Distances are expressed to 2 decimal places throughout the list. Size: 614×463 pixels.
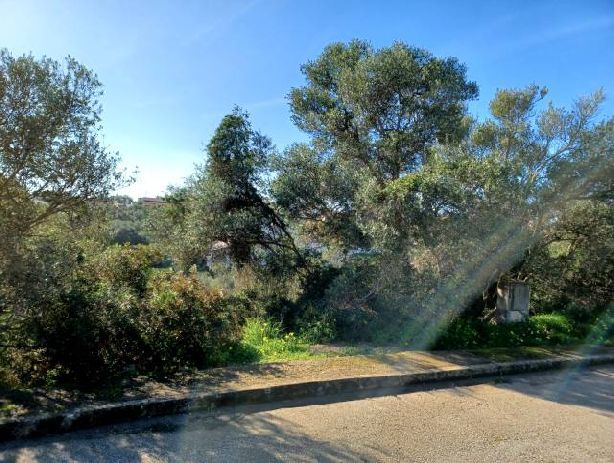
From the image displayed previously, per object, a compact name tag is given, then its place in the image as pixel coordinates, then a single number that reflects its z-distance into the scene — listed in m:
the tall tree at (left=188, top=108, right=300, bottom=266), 8.48
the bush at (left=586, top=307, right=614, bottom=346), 8.26
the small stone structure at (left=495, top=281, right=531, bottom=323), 8.36
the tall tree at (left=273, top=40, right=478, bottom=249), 8.13
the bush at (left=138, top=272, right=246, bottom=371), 4.93
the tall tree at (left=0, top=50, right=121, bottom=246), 4.37
